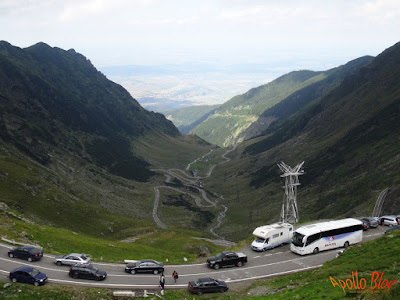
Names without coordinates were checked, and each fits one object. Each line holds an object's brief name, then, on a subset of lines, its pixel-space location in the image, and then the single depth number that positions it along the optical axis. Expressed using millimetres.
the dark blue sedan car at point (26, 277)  42156
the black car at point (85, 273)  45781
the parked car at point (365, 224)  64706
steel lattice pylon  84938
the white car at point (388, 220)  66325
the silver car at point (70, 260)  49781
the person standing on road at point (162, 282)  43316
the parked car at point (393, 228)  59962
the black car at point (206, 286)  43281
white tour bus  54188
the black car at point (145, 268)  49250
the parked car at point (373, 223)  65688
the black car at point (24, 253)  50406
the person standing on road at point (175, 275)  45844
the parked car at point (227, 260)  51531
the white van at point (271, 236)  57156
